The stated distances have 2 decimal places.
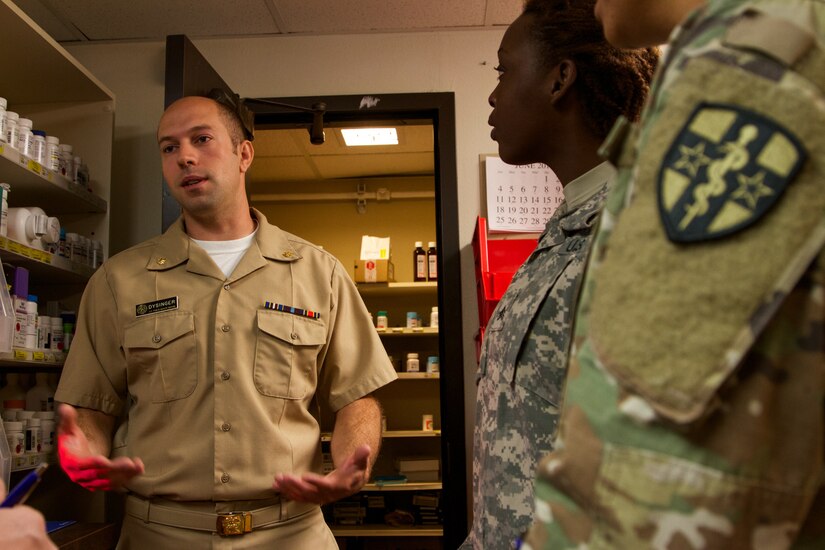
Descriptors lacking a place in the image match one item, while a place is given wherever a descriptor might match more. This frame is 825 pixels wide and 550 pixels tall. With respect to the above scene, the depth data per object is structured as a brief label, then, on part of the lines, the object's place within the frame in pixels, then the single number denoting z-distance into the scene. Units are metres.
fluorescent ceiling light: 4.96
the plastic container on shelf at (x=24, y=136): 2.30
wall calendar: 2.92
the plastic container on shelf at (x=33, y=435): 2.27
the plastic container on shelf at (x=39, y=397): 2.48
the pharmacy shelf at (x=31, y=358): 2.13
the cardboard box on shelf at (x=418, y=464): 5.12
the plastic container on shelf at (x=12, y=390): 2.44
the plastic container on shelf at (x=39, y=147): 2.39
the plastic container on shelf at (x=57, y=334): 2.44
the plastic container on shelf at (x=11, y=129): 2.23
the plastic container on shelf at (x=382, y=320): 5.21
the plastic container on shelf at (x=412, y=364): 5.22
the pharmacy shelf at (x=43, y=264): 2.20
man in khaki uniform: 1.80
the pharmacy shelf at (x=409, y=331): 5.01
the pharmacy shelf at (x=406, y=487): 4.91
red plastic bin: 2.49
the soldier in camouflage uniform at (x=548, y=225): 1.12
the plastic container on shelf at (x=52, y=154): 2.46
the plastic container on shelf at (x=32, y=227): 2.27
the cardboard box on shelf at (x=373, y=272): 5.15
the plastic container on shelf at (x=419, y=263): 5.41
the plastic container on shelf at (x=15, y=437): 2.18
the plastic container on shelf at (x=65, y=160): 2.58
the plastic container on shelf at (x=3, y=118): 2.17
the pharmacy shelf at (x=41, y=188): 2.25
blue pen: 0.73
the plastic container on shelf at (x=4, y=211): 2.16
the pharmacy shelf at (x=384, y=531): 4.98
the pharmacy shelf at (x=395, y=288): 5.17
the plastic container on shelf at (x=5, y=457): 1.97
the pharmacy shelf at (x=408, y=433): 5.07
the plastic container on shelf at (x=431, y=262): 5.35
